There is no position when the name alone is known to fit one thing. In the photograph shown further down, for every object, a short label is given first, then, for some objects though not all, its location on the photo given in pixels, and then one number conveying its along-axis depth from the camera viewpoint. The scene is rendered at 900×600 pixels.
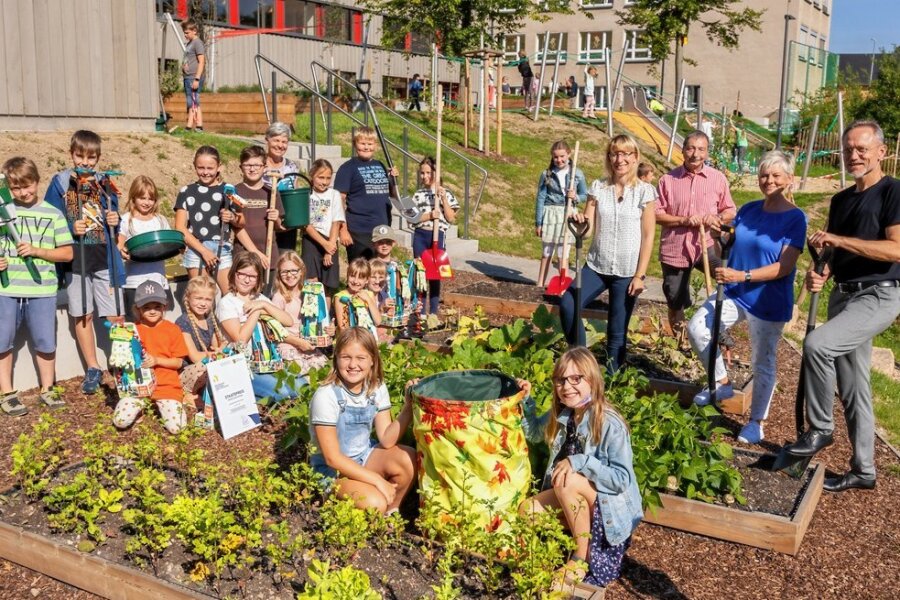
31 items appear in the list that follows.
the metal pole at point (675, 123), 21.70
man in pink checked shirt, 6.32
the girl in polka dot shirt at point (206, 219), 6.27
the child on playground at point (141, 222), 6.02
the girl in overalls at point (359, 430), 3.95
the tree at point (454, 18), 20.69
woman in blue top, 5.03
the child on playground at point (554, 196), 8.66
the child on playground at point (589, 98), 25.38
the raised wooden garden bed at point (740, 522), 4.12
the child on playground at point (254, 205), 6.45
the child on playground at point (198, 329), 5.55
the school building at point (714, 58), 37.28
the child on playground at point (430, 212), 7.68
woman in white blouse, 5.63
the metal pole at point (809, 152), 19.62
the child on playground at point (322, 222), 7.00
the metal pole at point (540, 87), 21.51
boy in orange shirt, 5.21
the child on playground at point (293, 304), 5.96
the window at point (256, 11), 23.70
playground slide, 26.23
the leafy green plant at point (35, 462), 4.05
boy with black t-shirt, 7.25
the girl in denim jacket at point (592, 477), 3.63
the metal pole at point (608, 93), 20.99
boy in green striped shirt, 5.40
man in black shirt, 4.36
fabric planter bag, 3.62
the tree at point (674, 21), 25.97
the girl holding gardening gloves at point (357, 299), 6.24
